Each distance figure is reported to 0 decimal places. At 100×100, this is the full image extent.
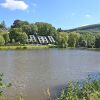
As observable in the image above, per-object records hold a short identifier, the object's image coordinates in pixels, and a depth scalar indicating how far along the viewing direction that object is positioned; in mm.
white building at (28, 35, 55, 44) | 70969
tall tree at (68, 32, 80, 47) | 64402
